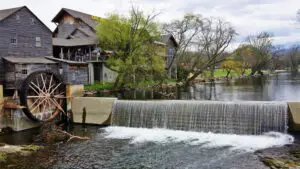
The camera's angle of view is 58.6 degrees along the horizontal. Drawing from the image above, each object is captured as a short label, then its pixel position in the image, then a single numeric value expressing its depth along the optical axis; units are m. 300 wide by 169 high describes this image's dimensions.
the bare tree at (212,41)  40.16
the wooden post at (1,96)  15.17
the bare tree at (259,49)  64.56
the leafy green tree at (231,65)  53.43
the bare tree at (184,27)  36.50
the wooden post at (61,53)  28.35
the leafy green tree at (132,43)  27.80
